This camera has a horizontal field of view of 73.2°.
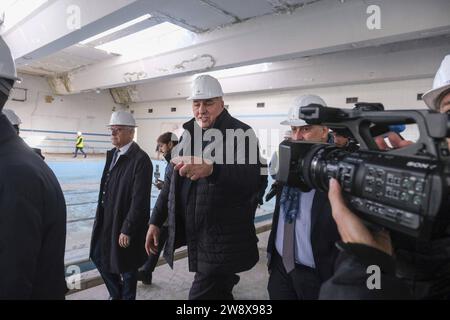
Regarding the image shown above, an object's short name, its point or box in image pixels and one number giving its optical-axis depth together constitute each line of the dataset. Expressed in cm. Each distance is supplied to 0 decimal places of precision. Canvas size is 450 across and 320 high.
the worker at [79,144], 1580
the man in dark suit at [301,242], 162
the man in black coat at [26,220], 97
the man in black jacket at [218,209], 185
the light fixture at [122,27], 621
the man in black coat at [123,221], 245
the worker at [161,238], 298
